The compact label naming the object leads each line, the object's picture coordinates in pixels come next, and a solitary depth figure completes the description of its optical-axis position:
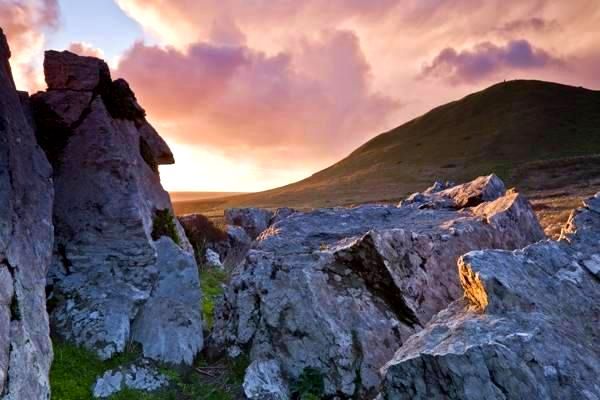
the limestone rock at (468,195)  16.16
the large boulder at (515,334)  6.92
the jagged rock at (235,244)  28.83
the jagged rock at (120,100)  16.22
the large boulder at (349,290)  10.77
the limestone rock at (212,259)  25.97
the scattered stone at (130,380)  10.73
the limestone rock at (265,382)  10.43
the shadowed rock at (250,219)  36.51
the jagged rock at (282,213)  22.27
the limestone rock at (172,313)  12.36
